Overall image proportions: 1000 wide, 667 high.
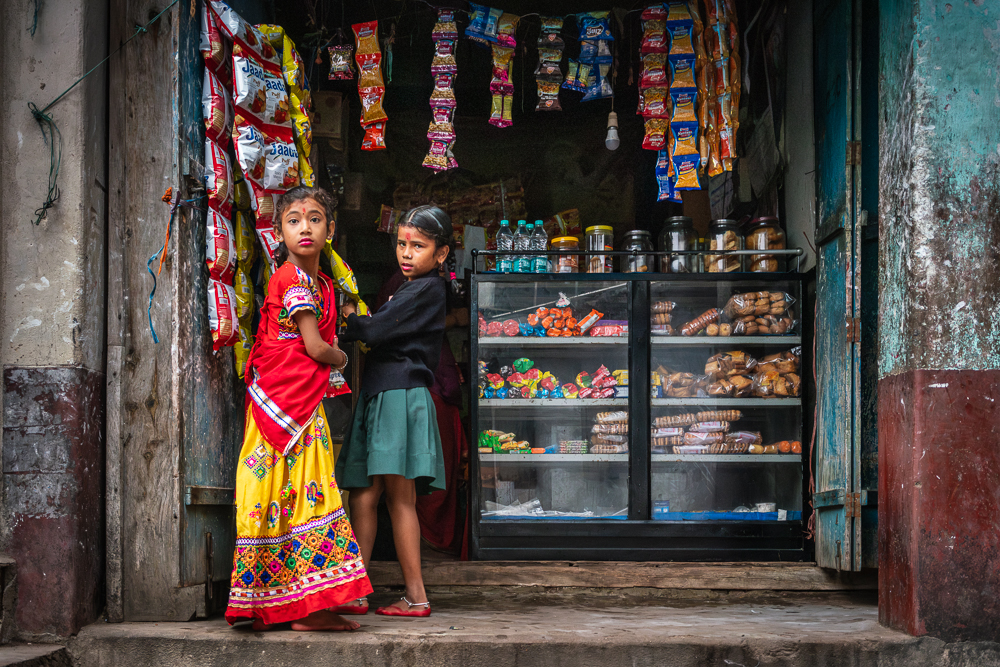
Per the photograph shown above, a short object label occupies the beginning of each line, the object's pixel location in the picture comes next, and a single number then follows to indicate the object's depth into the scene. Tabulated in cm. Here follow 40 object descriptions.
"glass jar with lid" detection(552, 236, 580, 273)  480
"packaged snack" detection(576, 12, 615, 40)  470
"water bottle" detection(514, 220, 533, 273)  478
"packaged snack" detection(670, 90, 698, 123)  457
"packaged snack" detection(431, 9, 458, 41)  459
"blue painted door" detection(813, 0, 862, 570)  383
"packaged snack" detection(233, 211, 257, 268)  363
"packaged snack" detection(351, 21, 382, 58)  449
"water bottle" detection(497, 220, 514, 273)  482
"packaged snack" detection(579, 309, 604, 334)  475
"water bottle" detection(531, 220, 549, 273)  494
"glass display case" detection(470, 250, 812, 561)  440
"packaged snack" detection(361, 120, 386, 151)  453
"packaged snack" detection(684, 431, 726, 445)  466
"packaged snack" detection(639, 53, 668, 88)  461
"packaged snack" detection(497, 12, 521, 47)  465
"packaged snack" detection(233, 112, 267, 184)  351
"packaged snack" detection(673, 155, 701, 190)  455
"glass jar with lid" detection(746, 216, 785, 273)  471
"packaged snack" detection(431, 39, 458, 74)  460
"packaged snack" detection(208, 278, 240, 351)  341
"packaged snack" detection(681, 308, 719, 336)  472
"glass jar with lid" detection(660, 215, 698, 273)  484
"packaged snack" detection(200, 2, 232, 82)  347
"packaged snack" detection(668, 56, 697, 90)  457
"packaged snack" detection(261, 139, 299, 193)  362
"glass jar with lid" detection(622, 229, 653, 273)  480
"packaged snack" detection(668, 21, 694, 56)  455
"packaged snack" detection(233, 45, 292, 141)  350
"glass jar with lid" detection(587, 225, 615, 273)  483
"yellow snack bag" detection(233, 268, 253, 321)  359
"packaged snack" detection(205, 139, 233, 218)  346
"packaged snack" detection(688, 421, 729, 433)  468
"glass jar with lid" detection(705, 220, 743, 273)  475
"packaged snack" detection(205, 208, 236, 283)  345
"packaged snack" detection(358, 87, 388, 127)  451
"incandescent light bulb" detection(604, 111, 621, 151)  470
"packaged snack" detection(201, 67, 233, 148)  347
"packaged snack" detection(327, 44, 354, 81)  455
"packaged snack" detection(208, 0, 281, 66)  351
